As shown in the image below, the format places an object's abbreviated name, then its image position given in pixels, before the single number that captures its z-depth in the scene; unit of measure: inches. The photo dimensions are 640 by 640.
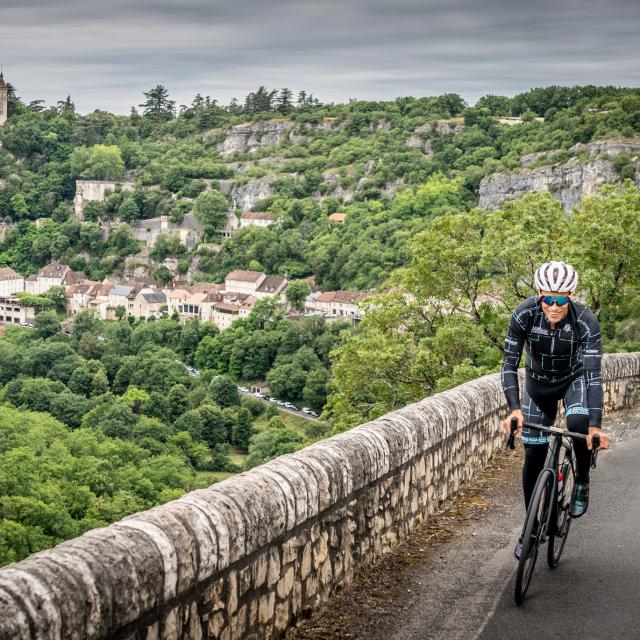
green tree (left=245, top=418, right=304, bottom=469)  2578.7
